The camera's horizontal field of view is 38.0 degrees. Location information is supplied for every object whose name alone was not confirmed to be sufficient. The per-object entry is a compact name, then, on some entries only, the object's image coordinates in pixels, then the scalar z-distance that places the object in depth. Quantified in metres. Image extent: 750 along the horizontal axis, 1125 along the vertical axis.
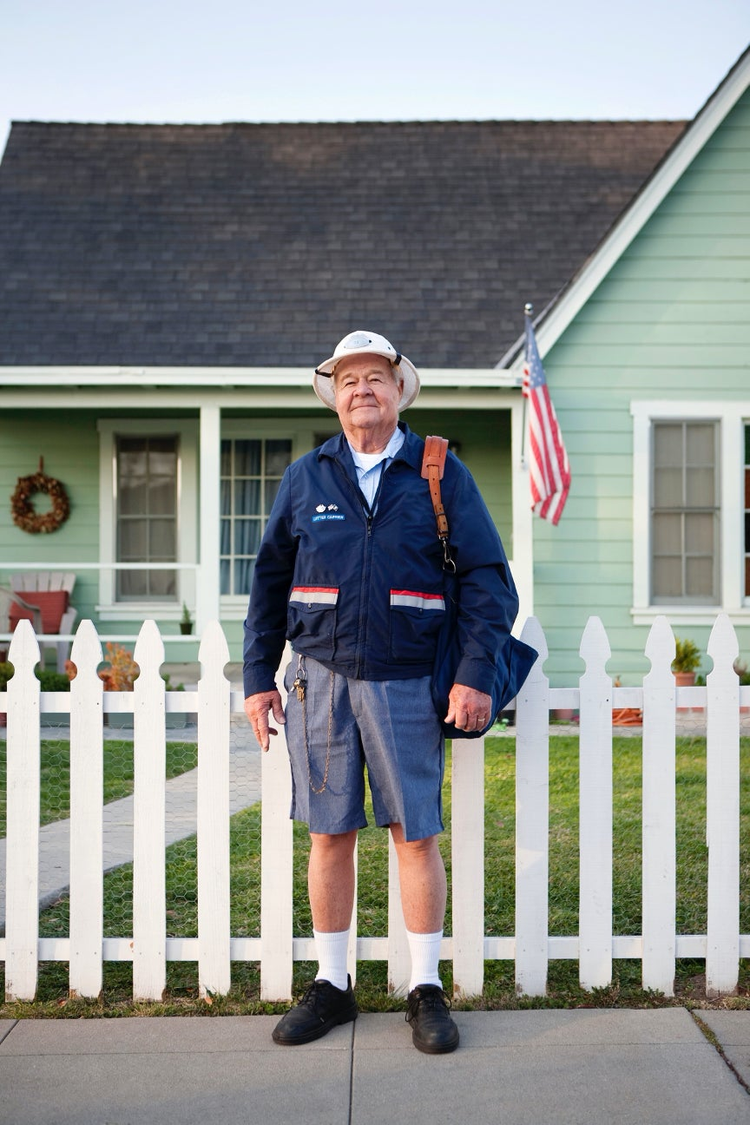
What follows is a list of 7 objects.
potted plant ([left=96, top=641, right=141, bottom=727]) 8.66
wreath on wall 11.52
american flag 8.79
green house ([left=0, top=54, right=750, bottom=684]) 9.50
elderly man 3.09
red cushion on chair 11.08
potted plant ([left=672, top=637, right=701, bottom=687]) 8.95
